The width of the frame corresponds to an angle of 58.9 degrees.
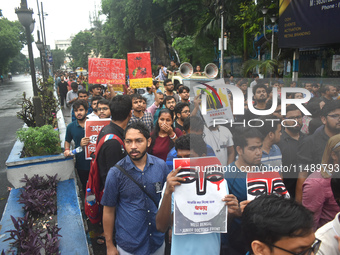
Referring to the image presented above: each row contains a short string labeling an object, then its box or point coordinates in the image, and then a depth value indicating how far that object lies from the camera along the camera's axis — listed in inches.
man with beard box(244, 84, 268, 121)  92.2
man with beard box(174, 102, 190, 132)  184.4
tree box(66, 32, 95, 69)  3117.6
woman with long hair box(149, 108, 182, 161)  155.9
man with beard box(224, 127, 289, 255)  91.7
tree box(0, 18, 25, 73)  2130.9
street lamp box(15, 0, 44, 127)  272.5
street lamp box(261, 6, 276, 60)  499.5
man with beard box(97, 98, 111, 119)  188.9
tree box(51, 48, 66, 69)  4402.1
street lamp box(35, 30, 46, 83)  850.0
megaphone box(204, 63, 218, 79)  581.6
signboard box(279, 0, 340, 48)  392.5
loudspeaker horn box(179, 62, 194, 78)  555.5
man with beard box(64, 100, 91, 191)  183.8
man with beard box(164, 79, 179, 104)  295.9
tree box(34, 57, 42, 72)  5863.7
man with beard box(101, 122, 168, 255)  102.9
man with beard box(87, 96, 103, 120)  215.0
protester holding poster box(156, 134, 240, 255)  80.2
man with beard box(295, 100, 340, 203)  99.4
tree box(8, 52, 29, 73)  3442.4
